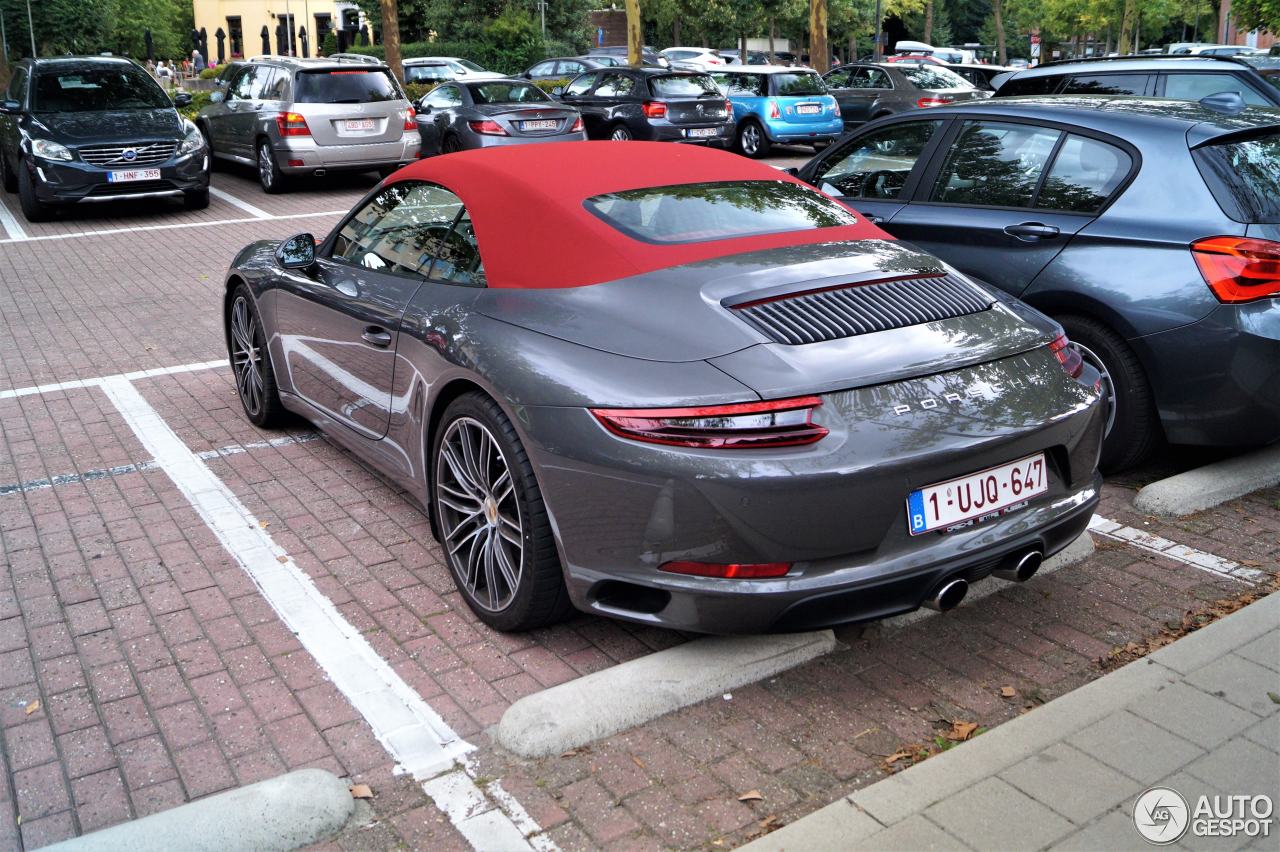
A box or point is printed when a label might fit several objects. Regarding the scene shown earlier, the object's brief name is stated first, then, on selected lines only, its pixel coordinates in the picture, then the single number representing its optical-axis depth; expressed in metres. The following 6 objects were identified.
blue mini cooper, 20.88
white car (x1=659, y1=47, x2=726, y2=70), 38.62
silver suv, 15.63
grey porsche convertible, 3.27
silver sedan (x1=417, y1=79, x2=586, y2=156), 16.88
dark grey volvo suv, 13.41
